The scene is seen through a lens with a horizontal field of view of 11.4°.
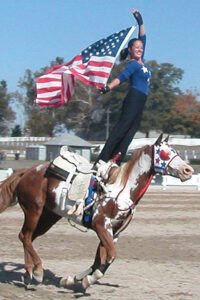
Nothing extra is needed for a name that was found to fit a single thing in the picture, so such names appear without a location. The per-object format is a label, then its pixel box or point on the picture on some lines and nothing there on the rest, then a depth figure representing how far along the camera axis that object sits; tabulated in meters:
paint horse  11.63
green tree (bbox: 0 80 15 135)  135.08
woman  12.16
